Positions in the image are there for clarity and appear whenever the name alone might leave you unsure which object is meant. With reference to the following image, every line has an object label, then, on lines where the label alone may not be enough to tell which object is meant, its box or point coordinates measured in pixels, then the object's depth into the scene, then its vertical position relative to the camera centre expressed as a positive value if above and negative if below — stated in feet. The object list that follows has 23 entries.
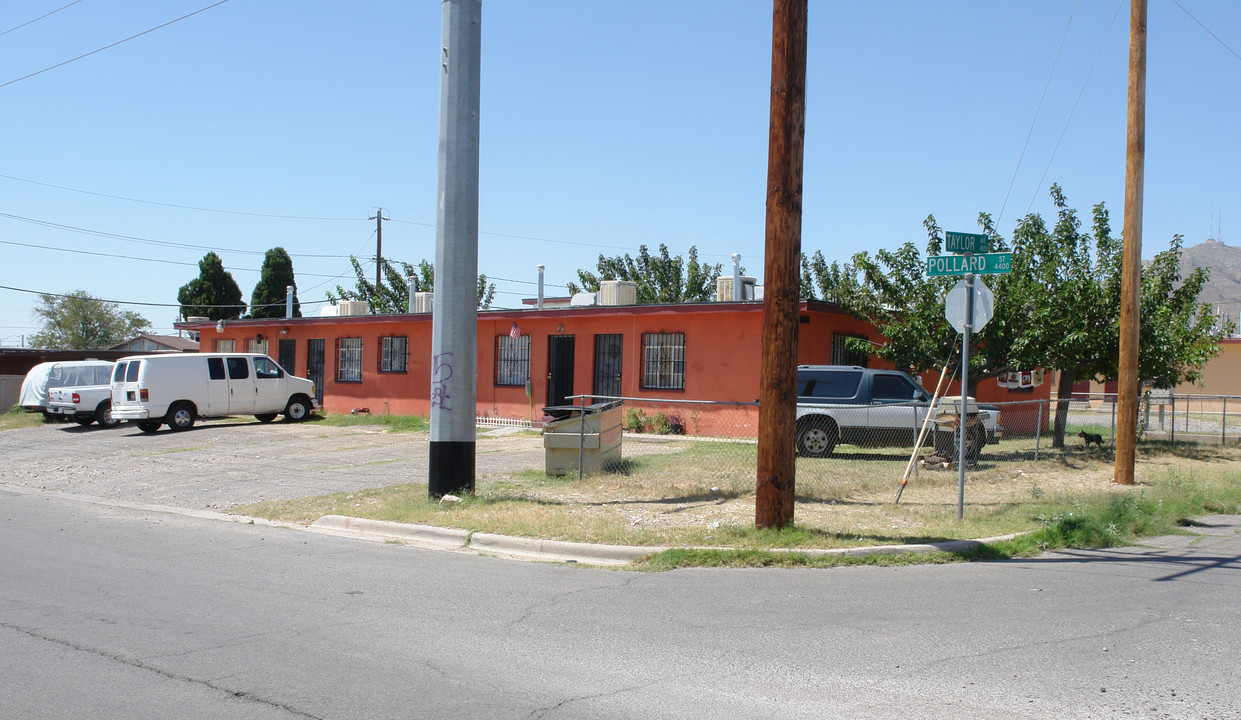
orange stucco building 68.23 +0.74
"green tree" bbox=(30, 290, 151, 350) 217.56 +6.65
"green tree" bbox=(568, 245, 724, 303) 147.74 +14.59
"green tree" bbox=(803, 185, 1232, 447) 56.39 +3.94
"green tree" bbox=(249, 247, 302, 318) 182.19 +14.03
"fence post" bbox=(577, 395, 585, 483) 42.39 -3.53
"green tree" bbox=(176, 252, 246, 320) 184.24 +12.21
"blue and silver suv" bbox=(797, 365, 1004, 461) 53.47 -2.53
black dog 61.12 -4.28
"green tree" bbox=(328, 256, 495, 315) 156.15 +11.62
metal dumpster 43.37 -3.74
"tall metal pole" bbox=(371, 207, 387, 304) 159.02 +18.96
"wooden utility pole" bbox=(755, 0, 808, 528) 29.84 +4.39
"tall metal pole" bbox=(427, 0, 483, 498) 37.06 +4.76
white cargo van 72.28 -2.92
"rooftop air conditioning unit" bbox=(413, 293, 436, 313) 92.73 +5.83
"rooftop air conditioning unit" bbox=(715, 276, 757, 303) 73.19 +6.25
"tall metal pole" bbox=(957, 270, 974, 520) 33.86 -0.17
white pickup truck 79.66 -4.39
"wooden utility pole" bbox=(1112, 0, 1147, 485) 44.32 +6.12
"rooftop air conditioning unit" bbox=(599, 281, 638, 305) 77.25 +5.97
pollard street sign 33.73 +4.03
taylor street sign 33.91 +4.80
